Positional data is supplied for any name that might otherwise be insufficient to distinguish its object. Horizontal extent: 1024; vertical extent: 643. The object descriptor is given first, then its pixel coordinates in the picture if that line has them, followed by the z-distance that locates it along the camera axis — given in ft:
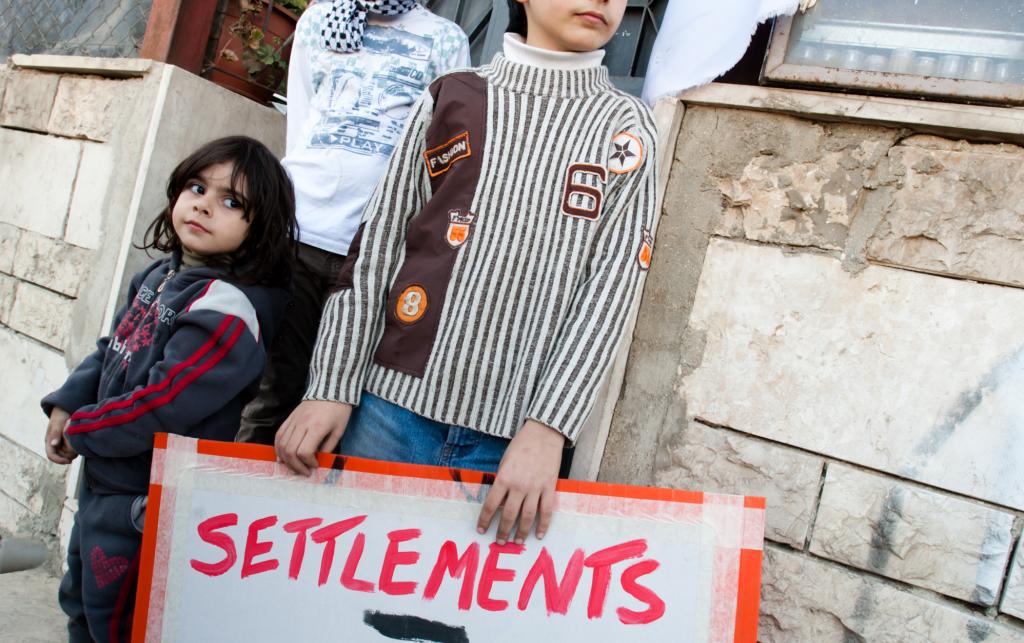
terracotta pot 9.29
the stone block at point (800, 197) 5.68
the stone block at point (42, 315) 9.16
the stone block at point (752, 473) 5.60
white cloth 5.89
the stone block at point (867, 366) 5.16
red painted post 8.80
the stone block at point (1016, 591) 5.02
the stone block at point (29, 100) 9.86
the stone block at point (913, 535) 5.12
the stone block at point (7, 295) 9.92
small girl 5.28
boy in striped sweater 4.73
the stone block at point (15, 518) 9.25
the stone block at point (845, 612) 5.17
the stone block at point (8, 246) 9.95
